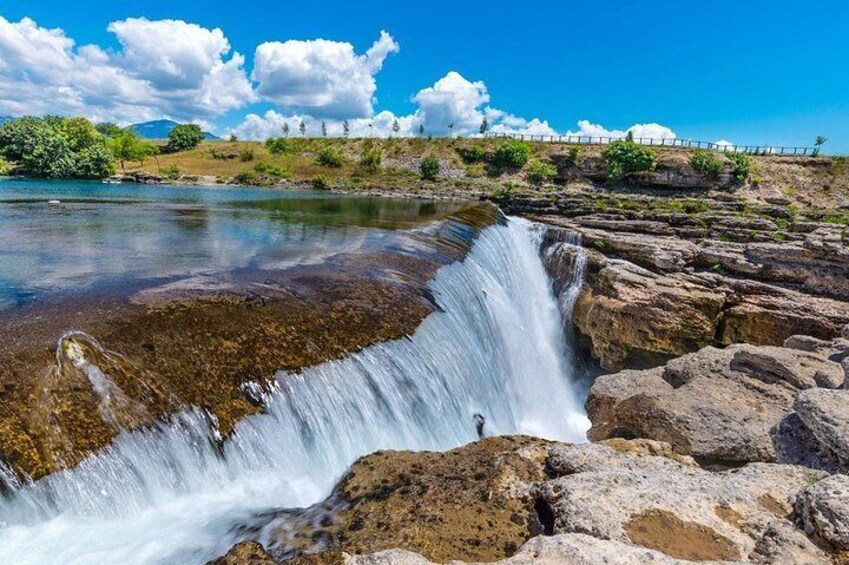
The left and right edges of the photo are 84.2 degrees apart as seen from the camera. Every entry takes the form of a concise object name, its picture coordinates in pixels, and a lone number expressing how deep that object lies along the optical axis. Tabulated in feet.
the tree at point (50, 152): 230.07
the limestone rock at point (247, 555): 13.07
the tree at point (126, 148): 303.87
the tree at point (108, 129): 347.89
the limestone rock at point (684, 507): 11.82
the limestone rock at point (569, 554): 10.58
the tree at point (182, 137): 407.23
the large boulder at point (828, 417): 17.46
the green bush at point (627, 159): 253.65
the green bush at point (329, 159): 346.13
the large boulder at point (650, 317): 57.57
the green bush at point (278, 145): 383.04
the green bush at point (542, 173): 288.92
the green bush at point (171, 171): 268.74
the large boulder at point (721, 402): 24.48
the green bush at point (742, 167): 242.58
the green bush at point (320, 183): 248.73
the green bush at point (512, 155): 316.81
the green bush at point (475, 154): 337.11
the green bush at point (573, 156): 290.97
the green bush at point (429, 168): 300.20
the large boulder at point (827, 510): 11.28
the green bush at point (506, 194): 134.45
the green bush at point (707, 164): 243.81
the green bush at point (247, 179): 262.86
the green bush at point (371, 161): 335.26
